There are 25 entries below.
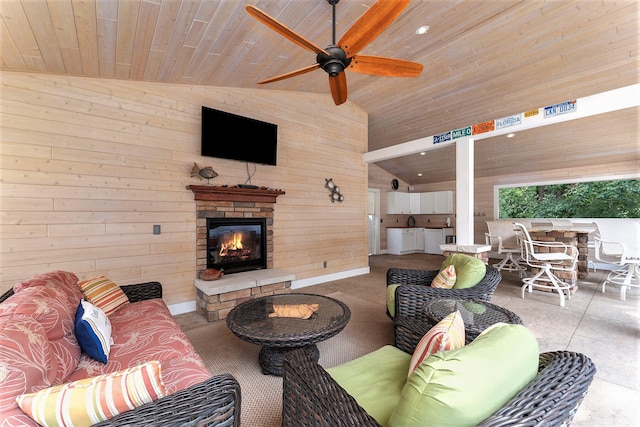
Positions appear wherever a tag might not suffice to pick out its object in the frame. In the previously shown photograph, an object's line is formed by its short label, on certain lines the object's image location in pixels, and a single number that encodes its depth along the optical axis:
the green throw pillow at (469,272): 2.31
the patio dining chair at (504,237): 5.20
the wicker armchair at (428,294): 2.17
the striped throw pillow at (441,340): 1.04
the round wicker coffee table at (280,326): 1.78
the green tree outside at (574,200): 5.72
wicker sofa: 0.84
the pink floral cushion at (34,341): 0.83
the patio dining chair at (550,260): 3.79
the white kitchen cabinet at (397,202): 8.24
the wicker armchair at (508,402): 0.69
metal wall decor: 4.92
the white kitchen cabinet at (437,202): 8.03
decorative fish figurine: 3.43
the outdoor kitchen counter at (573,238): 4.45
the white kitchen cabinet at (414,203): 8.61
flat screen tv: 3.51
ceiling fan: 1.69
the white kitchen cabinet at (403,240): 8.03
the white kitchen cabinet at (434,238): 8.16
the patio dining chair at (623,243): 3.73
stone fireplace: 3.16
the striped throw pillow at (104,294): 2.02
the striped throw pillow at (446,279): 2.38
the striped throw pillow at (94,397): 0.79
